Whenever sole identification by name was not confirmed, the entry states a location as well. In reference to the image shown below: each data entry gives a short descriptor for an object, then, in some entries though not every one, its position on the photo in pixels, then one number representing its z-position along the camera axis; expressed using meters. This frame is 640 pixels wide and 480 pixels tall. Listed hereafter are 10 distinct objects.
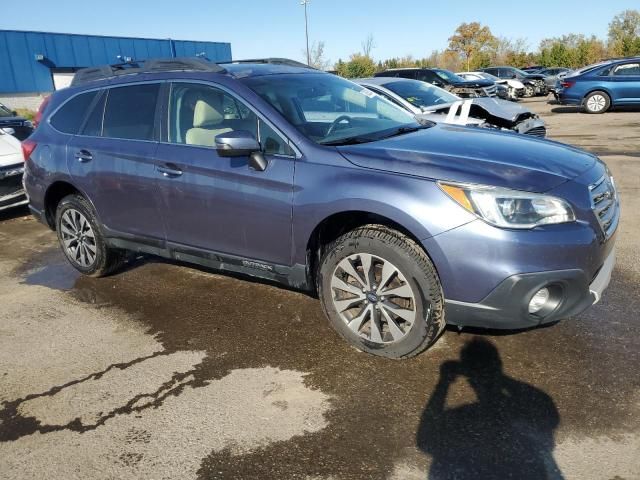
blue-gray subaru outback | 2.85
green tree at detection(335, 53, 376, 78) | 47.14
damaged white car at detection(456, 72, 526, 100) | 21.97
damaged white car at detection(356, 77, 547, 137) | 8.00
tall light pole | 48.31
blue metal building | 32.91
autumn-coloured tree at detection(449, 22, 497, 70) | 71.12
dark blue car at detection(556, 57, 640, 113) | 16.20
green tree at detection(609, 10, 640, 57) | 67.38
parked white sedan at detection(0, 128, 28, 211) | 7.20
